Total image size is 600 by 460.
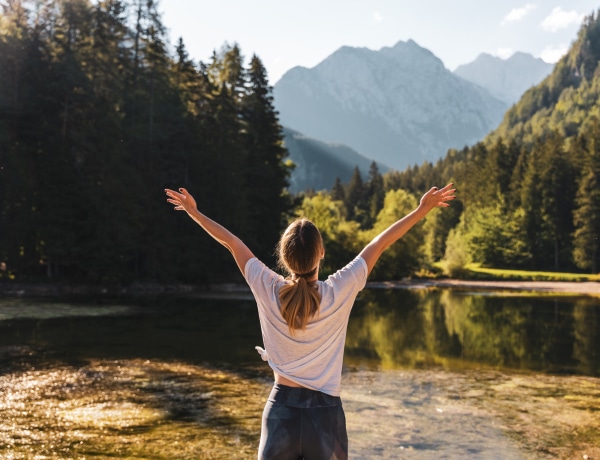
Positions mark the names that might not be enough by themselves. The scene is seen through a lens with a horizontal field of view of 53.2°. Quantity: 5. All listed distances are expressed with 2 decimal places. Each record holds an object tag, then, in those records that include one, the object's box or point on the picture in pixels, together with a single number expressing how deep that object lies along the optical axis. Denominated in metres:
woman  2.93
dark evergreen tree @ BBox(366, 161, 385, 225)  118.06
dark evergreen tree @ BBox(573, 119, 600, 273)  78.56
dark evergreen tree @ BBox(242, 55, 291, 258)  56.03
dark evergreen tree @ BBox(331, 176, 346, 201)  133.00
